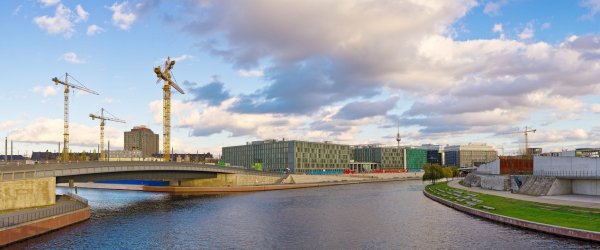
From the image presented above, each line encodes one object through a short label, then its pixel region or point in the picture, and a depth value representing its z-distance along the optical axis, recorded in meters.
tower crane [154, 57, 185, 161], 191.51
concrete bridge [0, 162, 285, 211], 64.00
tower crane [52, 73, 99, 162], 185.88
